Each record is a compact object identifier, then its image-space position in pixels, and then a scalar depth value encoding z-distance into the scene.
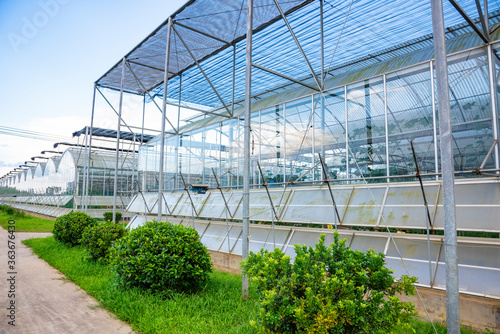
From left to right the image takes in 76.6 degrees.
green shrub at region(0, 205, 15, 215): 28.43
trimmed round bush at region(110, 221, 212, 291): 5.89
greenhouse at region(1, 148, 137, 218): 25.20
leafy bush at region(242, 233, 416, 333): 3.16
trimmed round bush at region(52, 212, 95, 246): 11.68
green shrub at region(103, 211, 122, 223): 21.19
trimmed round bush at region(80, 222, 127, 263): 8.90
